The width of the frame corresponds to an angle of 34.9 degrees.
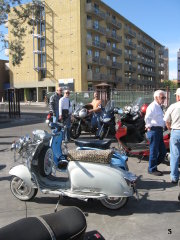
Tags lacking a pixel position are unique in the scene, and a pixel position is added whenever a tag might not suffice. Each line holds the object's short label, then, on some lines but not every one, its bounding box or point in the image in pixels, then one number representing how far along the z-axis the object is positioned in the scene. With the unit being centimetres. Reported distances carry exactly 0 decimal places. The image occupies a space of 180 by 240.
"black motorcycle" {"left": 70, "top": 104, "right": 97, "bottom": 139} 1017
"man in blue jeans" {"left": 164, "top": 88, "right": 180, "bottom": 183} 514
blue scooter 449
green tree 2023
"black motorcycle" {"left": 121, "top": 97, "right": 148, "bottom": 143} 789
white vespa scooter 406
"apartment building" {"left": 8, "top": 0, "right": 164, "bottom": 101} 4609
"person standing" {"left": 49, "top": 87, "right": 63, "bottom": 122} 993
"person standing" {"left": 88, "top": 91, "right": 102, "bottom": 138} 999
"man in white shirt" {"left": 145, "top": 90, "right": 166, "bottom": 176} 573
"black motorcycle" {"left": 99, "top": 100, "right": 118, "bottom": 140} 940
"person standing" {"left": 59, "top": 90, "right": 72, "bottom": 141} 953
